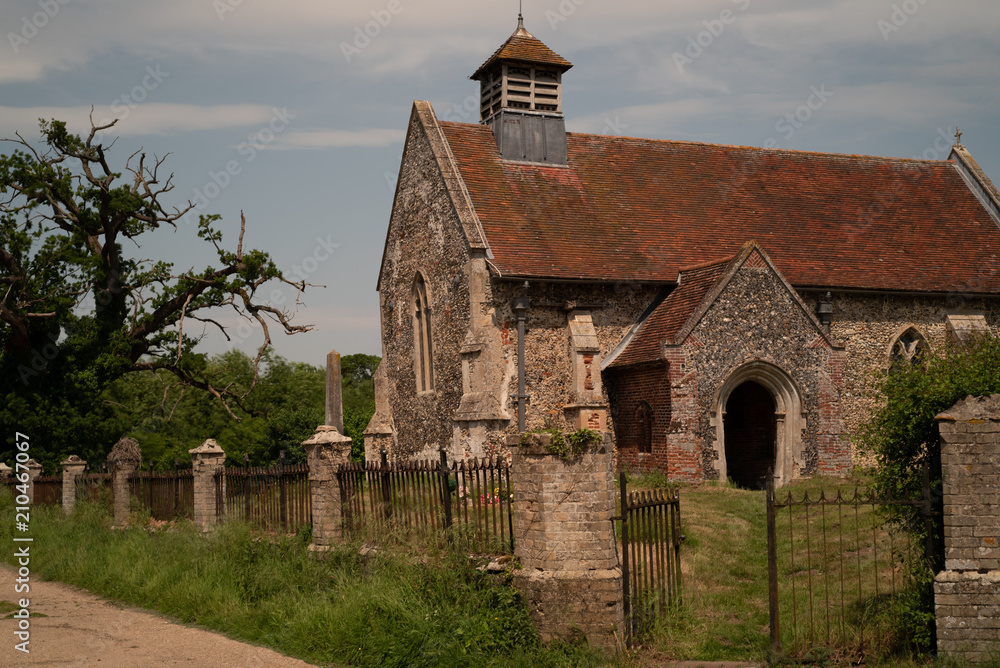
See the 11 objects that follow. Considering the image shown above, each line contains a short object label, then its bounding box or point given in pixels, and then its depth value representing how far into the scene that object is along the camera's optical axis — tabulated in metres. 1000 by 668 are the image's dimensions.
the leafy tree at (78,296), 21.38
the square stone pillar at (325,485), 11.89
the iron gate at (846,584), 8.59
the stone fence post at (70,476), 18.42
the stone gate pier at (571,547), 8.85
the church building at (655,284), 18.17
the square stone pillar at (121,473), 16.89
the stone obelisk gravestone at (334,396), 19.67
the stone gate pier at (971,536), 8.10
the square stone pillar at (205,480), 14.57
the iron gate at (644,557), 9.08
